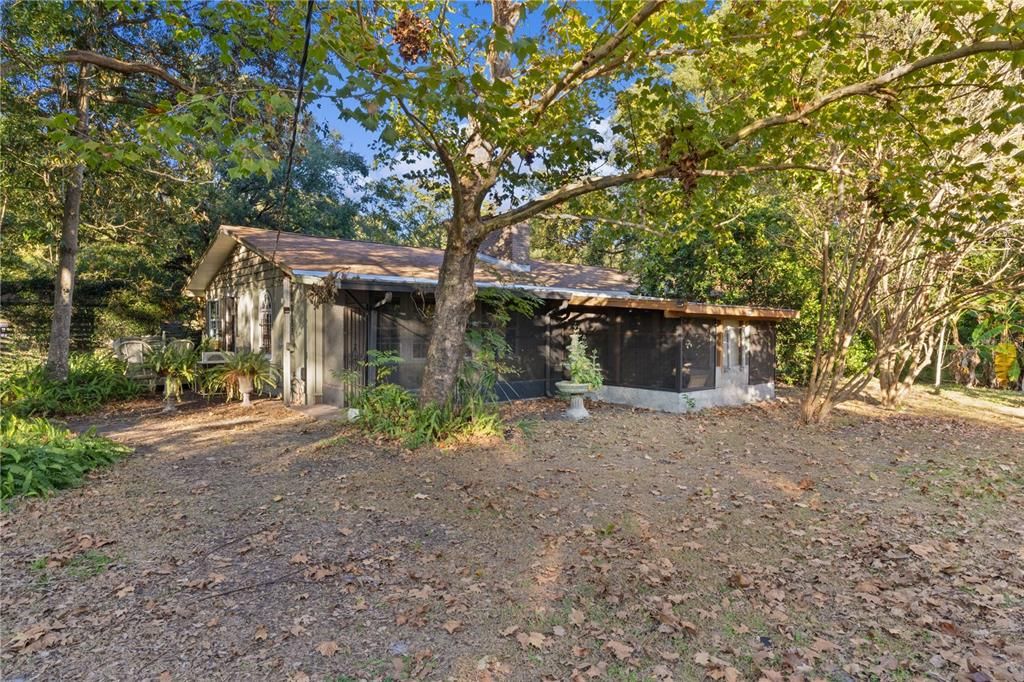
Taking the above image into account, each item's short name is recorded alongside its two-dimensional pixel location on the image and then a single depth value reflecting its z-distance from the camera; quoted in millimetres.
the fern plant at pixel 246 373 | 10773
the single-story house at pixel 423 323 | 10164
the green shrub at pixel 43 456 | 5129
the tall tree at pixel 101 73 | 6309
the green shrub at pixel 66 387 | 9344
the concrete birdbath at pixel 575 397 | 9938
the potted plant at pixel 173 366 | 10148
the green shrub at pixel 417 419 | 6953
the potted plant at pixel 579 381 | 9961
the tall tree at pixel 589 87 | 4852
